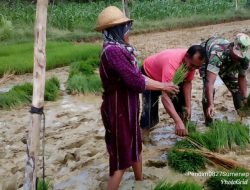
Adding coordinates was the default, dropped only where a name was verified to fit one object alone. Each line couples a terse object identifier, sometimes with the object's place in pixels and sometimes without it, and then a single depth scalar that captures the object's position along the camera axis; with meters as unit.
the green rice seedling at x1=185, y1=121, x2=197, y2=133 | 2.43
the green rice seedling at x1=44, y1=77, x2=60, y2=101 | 3.83
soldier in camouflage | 2.45
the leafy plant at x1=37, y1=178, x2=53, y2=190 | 1.86
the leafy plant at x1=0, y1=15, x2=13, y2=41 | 7.37
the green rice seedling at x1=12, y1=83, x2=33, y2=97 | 3.76
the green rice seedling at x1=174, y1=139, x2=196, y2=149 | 2.26
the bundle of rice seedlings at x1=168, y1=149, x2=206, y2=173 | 2.15
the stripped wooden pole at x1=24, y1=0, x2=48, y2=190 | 1.57
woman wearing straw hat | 1.66
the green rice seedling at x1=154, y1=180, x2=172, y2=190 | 1.85
